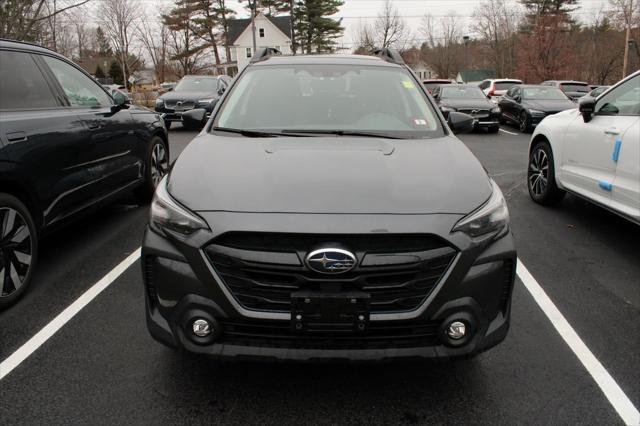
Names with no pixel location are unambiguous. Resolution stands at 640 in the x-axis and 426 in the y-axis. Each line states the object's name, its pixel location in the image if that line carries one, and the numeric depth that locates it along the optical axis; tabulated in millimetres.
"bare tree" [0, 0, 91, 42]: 20875
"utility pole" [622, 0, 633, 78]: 30828
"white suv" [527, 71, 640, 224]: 4387
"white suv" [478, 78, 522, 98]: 22266
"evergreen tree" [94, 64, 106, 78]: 70375
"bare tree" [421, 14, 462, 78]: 66188
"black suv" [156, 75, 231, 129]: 15305
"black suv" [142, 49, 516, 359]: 2201
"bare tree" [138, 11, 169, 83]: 61281
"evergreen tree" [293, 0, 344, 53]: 60594
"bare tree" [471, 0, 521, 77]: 56031
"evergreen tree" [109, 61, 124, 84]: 69125
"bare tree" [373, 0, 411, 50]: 68938
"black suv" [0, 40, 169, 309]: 3520
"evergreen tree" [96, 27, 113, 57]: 84500
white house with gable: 66562
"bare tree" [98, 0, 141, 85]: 56125
